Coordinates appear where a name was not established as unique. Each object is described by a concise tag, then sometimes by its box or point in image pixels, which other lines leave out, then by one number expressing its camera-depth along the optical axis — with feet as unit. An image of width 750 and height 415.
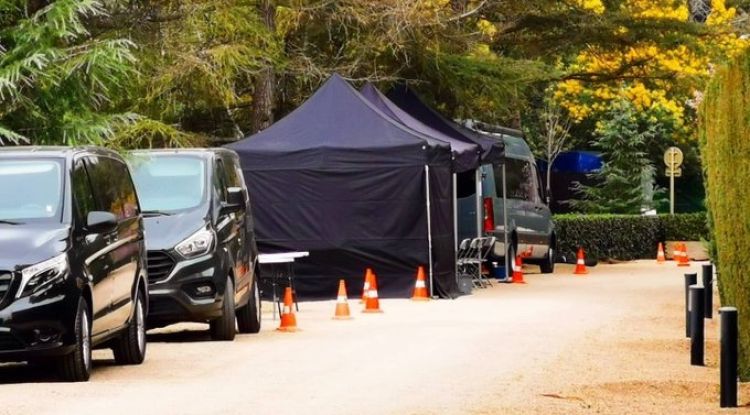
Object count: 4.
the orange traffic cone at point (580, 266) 133.81
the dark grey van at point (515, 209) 114.01
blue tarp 196.85
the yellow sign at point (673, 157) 170.14
